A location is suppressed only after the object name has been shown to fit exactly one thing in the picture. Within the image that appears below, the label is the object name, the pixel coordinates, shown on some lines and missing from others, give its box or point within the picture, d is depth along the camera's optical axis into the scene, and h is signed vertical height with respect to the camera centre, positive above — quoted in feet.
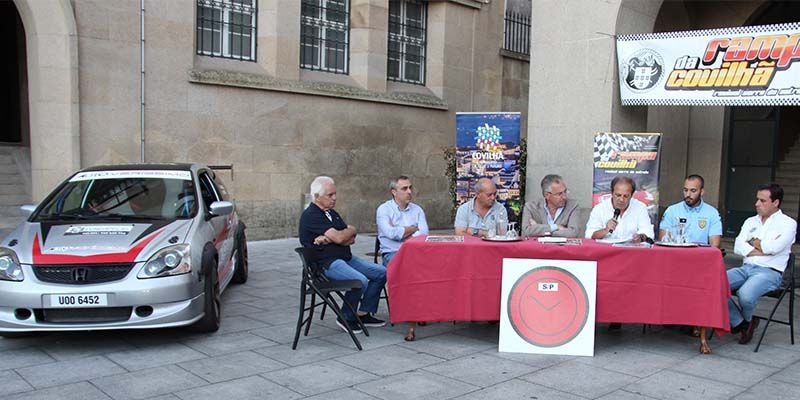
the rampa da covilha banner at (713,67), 25.59 +4.07
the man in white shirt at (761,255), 19.25 -2.73
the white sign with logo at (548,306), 18.03 -4.14
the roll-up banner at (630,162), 28.17 -0.05
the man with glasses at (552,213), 22.29 -1.91
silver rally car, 17.12 -3.08
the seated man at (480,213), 22.35 -1.95
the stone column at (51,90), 33.12 +2.78
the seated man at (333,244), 19.97 -2.83
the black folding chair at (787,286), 19.15 -3.60
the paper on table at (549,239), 19.08 -2.37
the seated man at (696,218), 21.38 -1.82
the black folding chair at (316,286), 18.54 -3.87
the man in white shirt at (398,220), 21.99 -2.24
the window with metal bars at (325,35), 44.45 +8.16
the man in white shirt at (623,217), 21.04 -1.83
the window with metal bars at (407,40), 49.65 +8.80
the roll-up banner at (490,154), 32.55 +0.16
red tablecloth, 17.61 -3.42
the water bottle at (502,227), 19.82 -2.14
